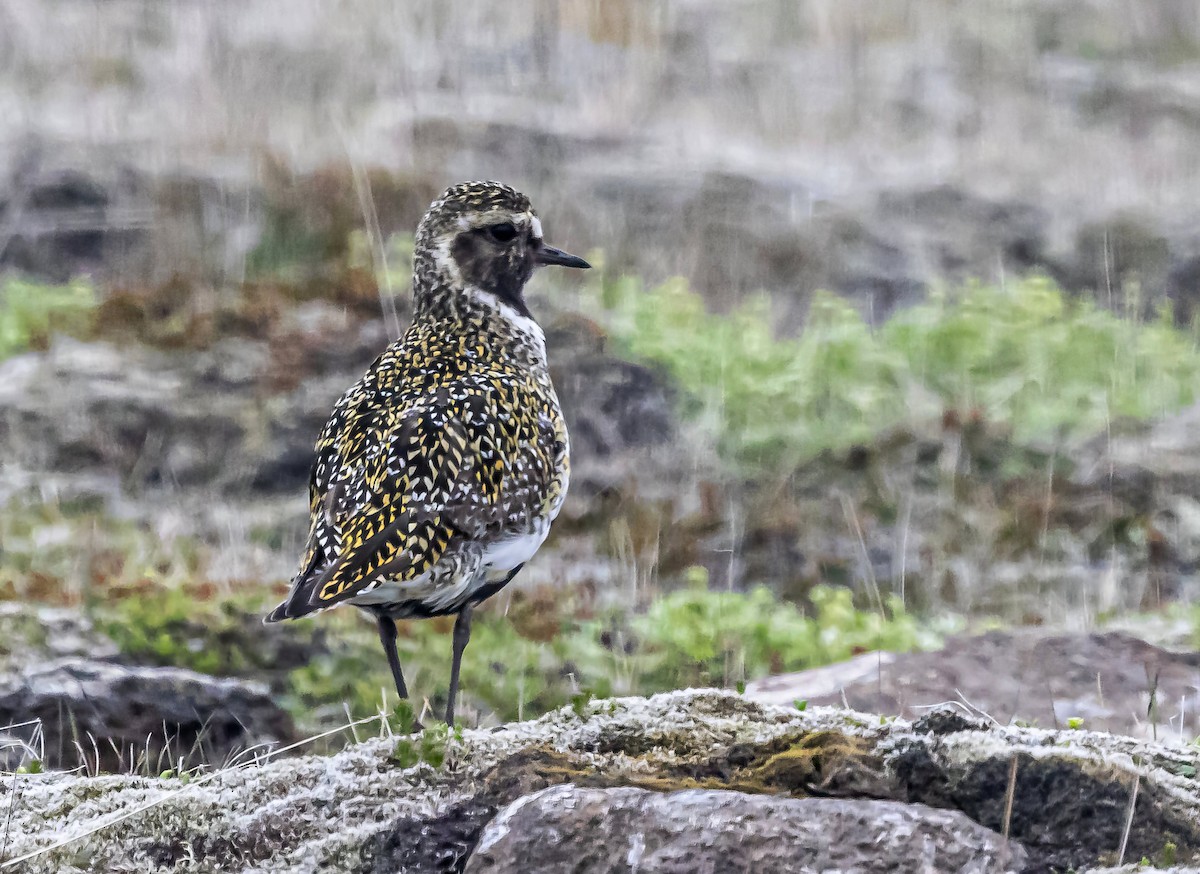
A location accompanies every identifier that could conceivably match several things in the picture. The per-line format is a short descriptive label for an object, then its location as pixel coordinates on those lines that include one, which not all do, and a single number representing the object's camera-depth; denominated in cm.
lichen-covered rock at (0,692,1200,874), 701
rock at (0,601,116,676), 1395
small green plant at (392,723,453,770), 759
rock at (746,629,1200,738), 1230
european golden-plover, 966
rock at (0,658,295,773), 1237
